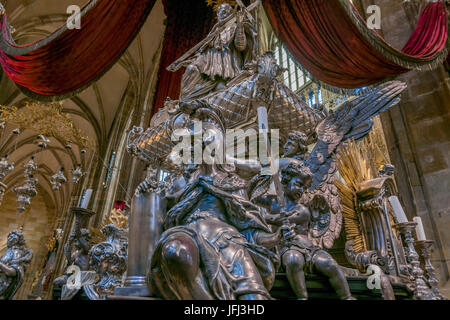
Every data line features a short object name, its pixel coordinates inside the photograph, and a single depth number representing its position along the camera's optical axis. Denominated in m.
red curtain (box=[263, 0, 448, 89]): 3.26
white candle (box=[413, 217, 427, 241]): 2.28
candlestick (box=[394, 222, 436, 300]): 1.75
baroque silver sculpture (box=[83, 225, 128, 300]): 2.01
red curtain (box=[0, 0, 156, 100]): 3.74
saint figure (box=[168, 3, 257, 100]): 2.54
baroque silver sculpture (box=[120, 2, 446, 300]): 1.04
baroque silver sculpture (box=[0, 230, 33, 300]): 2.40
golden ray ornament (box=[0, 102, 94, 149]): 8.45
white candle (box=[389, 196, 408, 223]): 2.12
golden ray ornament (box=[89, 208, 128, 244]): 3.95
